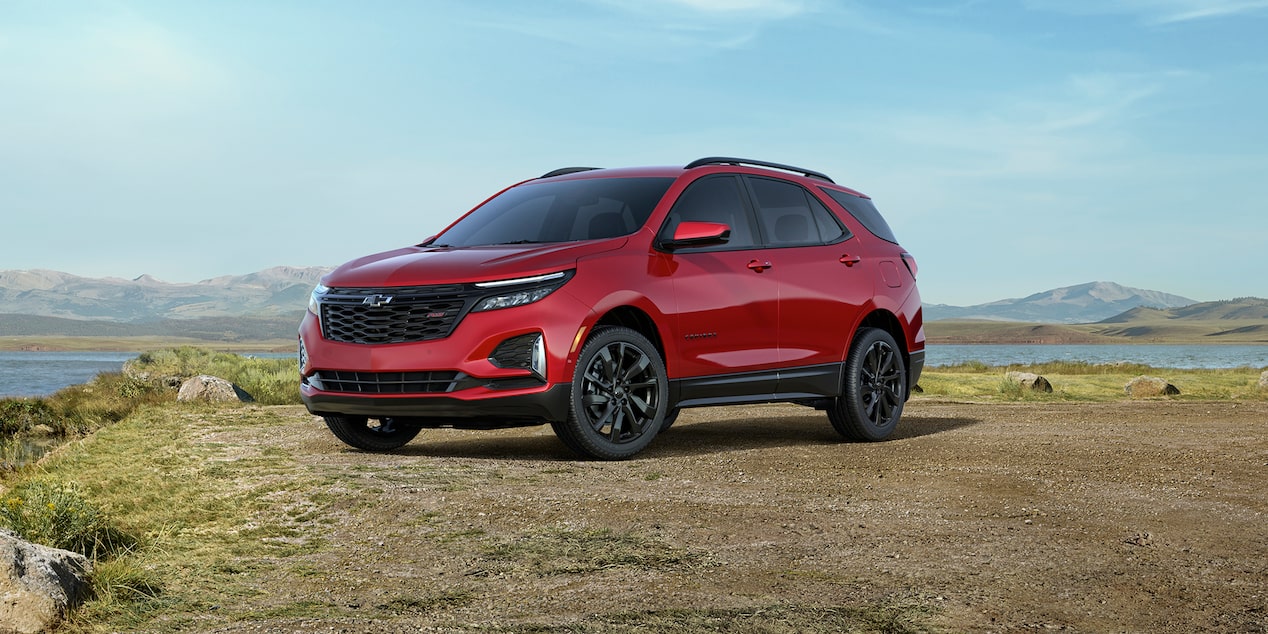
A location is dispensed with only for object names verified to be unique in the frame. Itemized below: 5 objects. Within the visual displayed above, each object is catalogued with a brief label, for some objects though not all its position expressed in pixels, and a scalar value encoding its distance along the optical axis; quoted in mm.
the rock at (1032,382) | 23317
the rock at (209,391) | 16859
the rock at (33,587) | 4219
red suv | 7836
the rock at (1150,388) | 22141
